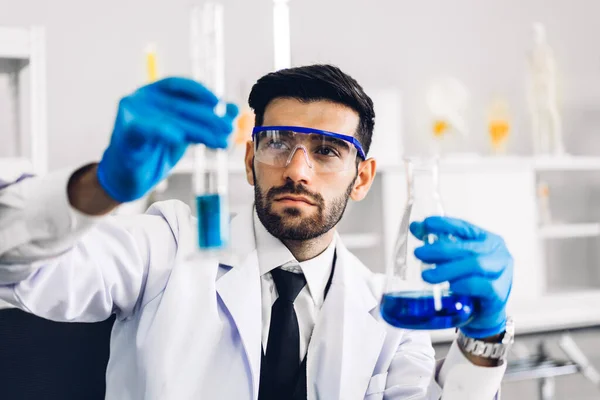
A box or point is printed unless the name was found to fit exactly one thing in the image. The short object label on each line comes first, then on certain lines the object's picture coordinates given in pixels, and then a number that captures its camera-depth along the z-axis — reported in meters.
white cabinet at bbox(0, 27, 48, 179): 1.79
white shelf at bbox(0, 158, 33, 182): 1.77
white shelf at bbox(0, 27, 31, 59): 1.78
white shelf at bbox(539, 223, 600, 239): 2.73
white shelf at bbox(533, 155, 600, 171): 2.66
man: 1.12
